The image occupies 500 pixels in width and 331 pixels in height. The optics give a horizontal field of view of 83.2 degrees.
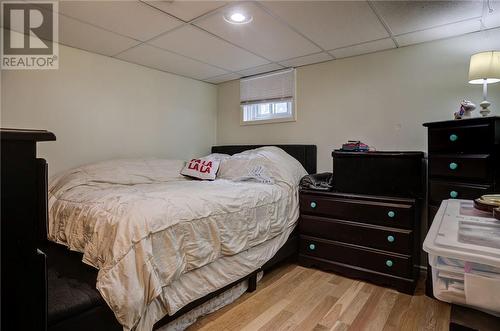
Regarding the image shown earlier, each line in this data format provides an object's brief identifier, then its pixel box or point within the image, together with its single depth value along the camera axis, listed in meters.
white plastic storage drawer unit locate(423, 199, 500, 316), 0.59
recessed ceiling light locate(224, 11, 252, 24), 2.04
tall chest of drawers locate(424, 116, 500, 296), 1.89
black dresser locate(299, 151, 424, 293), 2.21
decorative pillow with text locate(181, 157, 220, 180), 2.94
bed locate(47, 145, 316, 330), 1.31
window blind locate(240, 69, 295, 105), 3.36
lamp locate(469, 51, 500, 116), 2.00
